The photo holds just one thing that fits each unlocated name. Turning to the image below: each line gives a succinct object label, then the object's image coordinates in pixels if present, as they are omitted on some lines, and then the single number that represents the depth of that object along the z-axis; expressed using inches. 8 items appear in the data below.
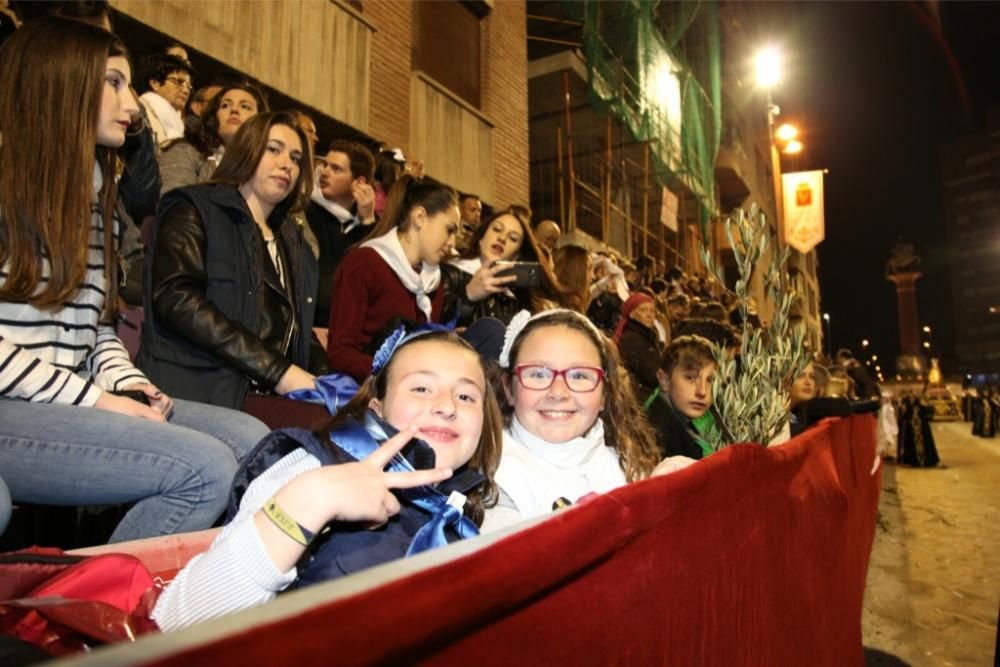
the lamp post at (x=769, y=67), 559.5
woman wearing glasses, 144.9
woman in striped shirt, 67.6
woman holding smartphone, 138.9
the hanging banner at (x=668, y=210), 472.0
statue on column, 2097.7
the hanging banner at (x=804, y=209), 746.2
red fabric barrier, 22.4
